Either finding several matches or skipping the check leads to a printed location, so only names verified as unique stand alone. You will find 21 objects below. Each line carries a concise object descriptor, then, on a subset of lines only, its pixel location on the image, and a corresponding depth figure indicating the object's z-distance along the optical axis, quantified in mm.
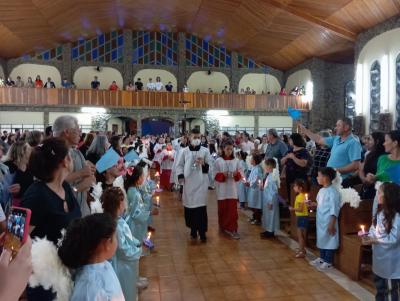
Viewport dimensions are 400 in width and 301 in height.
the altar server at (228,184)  6716
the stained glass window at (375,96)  14906
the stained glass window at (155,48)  24141
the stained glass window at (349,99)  21172
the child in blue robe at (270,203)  6555
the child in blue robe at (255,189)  7492
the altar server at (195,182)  6508
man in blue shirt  5402
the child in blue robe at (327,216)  4977
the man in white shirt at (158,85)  22016
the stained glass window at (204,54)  24797
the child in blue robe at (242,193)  9098
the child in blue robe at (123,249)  3291
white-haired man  3184
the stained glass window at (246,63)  25312
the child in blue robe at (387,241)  3693
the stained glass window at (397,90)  13656
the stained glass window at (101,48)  23281
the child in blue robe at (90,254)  2070
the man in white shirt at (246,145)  12781
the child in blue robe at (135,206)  4566
